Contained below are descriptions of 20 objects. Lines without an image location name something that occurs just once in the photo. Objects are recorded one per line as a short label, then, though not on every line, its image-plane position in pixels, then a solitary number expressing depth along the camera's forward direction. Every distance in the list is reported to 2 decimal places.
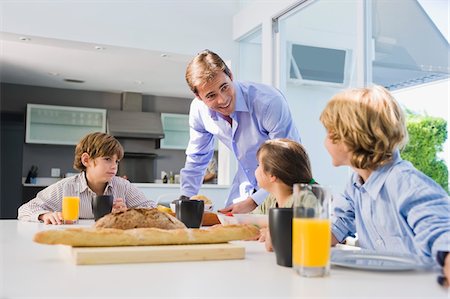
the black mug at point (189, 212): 1.55
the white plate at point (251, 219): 1.42
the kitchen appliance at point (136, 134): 7.40
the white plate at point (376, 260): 0.87
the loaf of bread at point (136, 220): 1.08
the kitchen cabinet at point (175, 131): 7.85
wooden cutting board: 0.87
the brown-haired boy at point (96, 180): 2.20
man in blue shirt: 2.12
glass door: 4.08
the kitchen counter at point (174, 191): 4.59
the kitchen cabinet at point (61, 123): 7.14
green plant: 2.68
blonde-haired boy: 1.14
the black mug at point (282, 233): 0.88
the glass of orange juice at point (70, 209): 1.91
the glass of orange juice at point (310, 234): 0.78
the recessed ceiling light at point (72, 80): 6.87
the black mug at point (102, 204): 1.79
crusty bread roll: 2.03
